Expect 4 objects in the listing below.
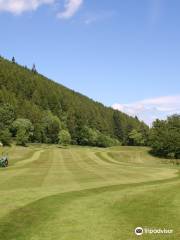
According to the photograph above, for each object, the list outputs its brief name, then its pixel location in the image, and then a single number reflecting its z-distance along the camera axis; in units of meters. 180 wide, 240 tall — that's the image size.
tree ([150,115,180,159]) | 130.75
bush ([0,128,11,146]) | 131.88
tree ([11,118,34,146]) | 161.25
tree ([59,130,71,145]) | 196.91
